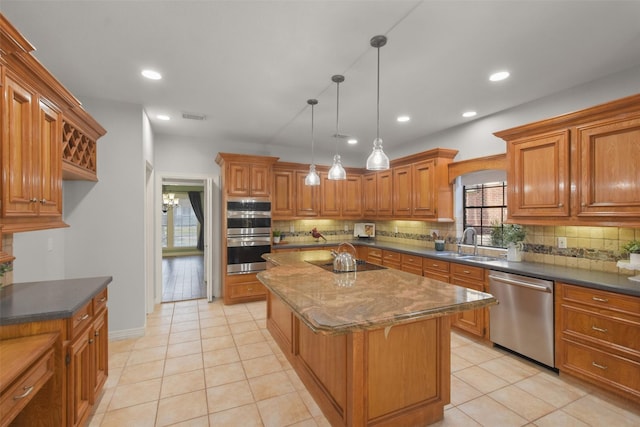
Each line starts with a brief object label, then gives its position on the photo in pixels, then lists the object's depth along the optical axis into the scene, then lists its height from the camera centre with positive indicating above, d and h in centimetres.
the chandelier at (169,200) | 957 +47
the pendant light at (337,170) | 290 +44
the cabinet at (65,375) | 164 -97
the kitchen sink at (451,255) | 388 -55
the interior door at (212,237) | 492 -39
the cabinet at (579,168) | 242 +43
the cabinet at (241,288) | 476 -122
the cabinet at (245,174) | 474 +66
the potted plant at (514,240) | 342 -31
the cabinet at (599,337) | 220 -100
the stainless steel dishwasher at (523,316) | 270 -100
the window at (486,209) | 394 +7
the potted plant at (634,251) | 246 -32
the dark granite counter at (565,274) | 230 -56
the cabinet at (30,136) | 163 +51
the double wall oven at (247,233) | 477 -32
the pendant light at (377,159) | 237 +44
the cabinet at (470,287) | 329 -85
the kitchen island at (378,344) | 167 -86
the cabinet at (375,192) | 445 +40
